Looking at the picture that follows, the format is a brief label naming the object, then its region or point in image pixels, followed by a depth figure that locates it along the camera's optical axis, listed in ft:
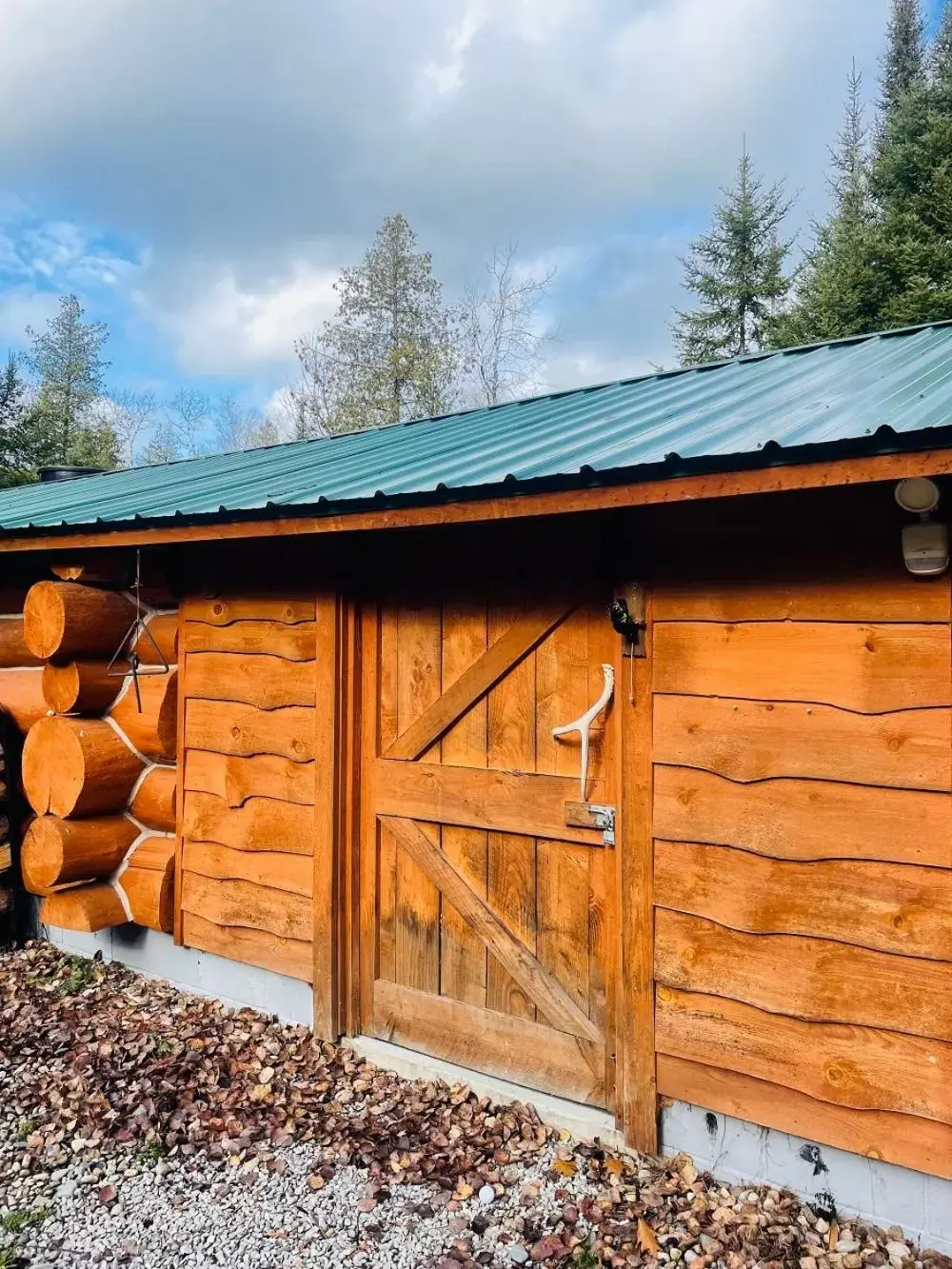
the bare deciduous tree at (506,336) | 71.10
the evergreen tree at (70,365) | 92.73
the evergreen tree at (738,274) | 61.57
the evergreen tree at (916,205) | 42.55
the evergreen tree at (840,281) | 45.09
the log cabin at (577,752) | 8.83
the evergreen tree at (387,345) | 69.26
